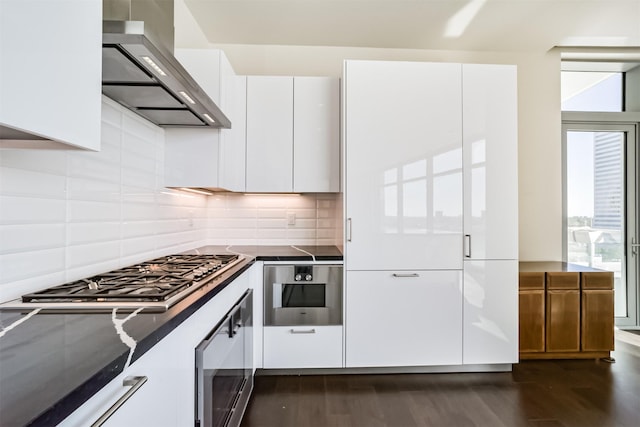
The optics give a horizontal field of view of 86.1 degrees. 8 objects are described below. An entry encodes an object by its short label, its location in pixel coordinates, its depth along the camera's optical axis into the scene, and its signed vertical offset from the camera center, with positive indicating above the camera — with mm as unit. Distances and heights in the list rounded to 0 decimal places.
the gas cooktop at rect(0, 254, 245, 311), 1032 -256
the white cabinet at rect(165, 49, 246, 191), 2209 +504
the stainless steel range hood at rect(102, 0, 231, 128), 1063 +555
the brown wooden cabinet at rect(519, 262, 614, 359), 2637 -725
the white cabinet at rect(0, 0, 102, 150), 700 +336
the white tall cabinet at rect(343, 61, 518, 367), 2371 +43
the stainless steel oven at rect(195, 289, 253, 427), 1220 -667
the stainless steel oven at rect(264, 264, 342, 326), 2359 -539
